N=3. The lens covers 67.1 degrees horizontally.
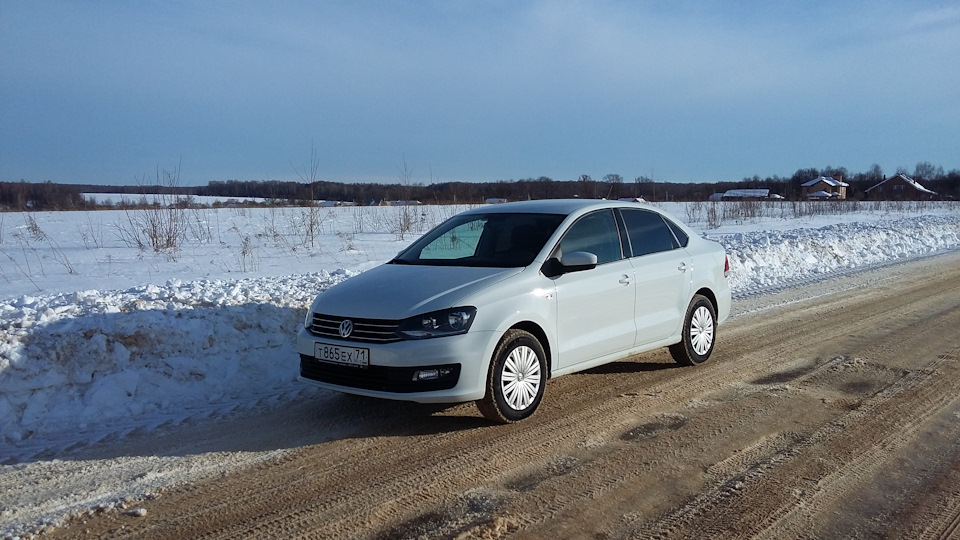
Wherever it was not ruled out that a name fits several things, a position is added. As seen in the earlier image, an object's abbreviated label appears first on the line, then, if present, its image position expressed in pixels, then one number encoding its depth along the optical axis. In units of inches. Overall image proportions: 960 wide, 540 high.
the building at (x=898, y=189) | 3962.1
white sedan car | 202.7
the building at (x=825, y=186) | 4360.2
